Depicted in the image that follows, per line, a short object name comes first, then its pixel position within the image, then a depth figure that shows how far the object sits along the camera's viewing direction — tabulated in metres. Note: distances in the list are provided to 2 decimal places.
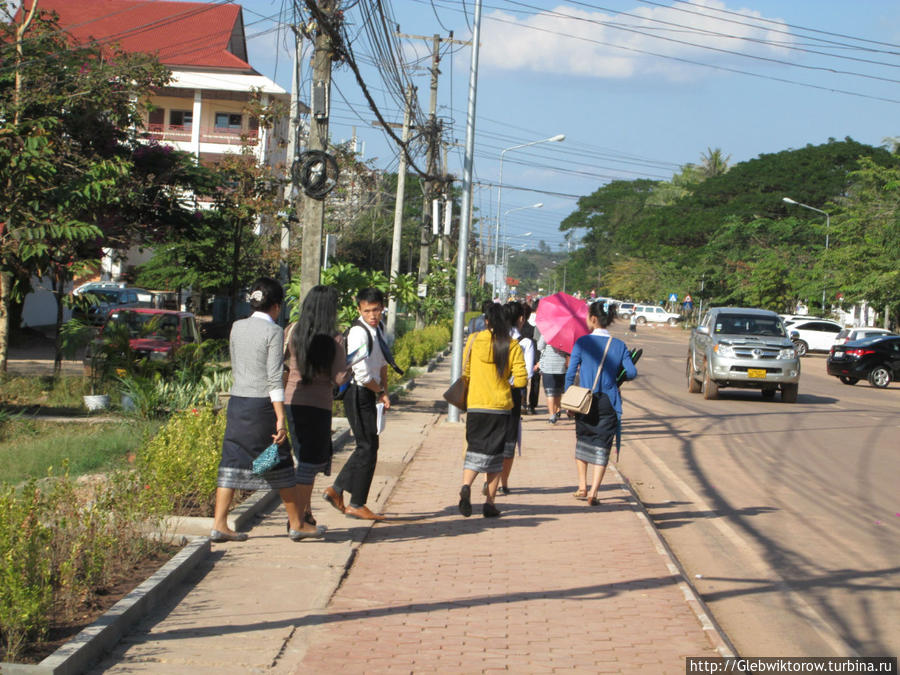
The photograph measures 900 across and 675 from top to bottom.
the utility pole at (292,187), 20.20
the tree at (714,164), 107.25
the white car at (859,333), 37.81
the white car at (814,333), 45.59
